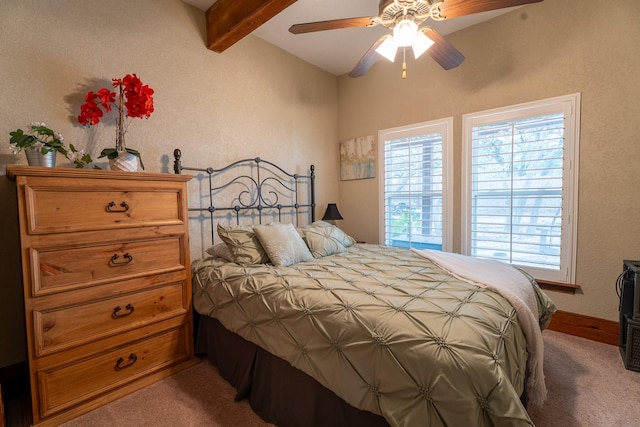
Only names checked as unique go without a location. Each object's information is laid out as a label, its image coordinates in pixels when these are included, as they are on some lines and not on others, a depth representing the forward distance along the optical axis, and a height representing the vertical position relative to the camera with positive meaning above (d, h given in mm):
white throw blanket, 1381 -494
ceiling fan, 1634 +1111
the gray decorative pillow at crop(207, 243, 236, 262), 2191 -397
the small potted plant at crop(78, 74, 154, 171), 1779 +630
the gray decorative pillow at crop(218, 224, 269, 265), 2117 -326
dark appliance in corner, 1931 -830
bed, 979 -577
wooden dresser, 1421 -455
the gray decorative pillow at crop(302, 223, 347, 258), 2469 -356
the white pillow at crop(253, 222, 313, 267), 2113 -330
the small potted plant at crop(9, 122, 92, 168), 1521 +323
